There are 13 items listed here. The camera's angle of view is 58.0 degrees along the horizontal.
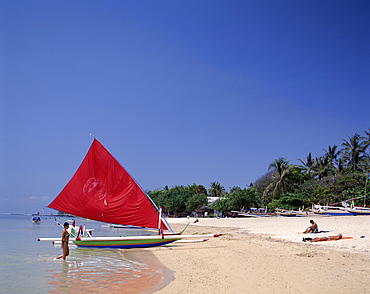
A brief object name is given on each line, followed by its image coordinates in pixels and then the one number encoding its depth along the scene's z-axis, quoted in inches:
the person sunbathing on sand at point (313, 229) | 645.3
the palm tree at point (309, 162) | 2175.2
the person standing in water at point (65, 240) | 414.3
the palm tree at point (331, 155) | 2023.7
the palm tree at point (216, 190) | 2987.2
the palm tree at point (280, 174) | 1918.1
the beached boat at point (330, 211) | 1136.6
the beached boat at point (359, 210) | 1084.8
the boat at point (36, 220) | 2170.3
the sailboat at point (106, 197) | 567.8
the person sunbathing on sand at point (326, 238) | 522.8
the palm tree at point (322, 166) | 1943.9
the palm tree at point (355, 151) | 1738.4
